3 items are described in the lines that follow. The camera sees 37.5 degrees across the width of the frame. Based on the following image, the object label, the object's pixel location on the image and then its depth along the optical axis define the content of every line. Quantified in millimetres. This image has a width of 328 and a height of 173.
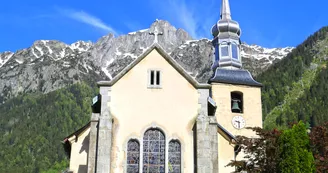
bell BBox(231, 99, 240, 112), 32219
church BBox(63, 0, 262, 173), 19812
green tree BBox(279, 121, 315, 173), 17672
